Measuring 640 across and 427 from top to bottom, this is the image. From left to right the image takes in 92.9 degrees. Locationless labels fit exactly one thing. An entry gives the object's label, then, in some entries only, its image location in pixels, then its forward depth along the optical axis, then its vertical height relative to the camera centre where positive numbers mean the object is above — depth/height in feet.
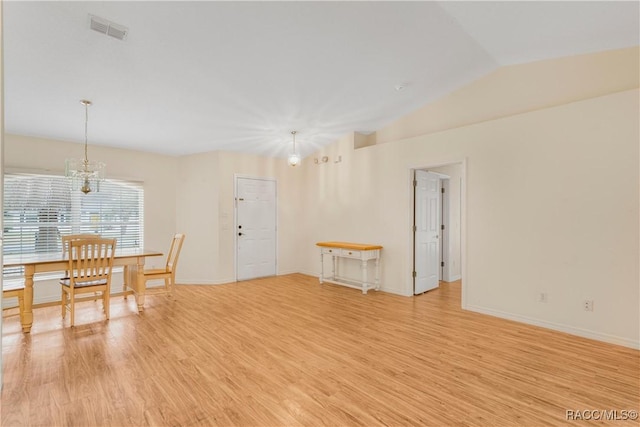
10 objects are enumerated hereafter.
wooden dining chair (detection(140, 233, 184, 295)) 15.05 -3.06
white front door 20.16 -0.97
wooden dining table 11.36 -2.17
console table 16.97 -2.43
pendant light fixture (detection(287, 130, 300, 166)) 16.22 +2.87
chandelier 12.31 +1.64
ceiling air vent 7.89 +4.99
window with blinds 14.85 +0.08
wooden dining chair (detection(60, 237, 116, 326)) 11.82 -2.27
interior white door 16.52 -1.00
